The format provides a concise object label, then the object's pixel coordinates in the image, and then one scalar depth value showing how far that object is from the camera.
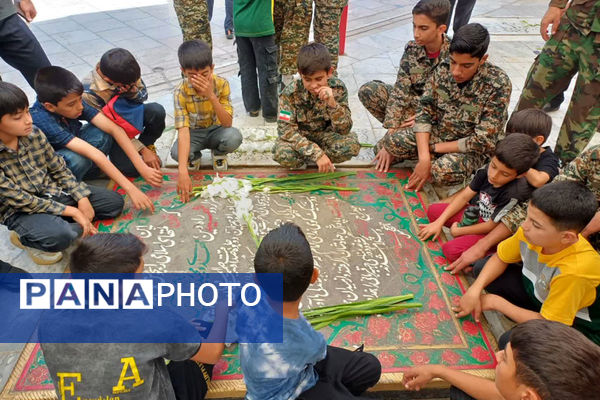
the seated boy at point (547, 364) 1.20
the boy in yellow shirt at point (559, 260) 1.78
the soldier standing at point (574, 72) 2.89
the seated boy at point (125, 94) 2.80
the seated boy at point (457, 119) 2.79
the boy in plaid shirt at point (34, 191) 2.29
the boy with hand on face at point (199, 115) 2.78
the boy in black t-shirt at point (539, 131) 2.42
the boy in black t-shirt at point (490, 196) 2.24
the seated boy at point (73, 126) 2.59
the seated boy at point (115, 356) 1.38
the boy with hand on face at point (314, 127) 3.07
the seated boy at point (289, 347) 1.48
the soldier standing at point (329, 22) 4.19
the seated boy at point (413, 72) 3.05
